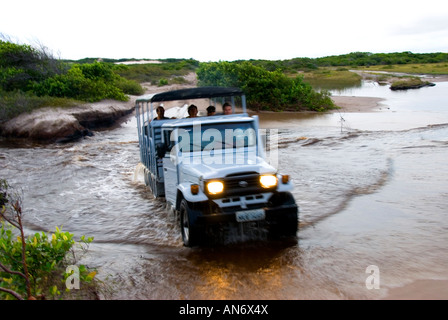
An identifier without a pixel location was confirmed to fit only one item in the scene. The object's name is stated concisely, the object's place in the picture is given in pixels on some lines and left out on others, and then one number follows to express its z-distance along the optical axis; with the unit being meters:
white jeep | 5.98
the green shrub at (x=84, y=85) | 24.88
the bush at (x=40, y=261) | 4.50
